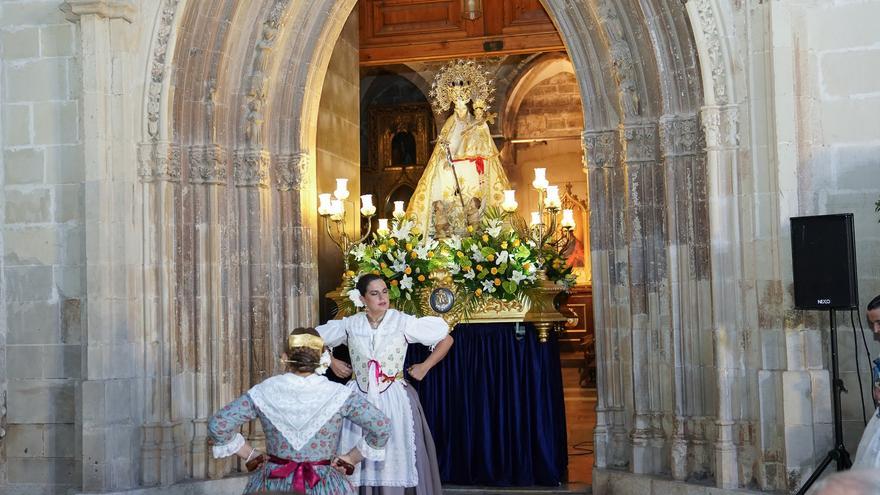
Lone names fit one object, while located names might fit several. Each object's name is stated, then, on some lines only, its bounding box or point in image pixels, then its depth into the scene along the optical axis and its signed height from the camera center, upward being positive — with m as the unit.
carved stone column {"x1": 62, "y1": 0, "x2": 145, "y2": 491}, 7.68 +0.18
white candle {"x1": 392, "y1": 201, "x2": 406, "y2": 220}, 9.24 +0.63
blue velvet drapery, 8.34 -0.90
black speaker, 6.11 +0.07
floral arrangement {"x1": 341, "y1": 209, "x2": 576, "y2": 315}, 8.44 +0.17
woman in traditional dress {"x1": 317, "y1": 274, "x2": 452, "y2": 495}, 6.40 -0.48
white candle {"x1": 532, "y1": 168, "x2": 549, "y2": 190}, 8.94 +0.81
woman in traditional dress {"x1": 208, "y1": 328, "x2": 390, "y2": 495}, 4.81 -0.55
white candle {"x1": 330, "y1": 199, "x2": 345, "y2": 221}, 9.20 +0.66
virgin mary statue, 9.38 +1.00
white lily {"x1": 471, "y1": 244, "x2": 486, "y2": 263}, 8.49 +0.23
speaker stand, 6.16 -0.91
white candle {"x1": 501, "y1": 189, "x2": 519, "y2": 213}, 8.99 +0.65
